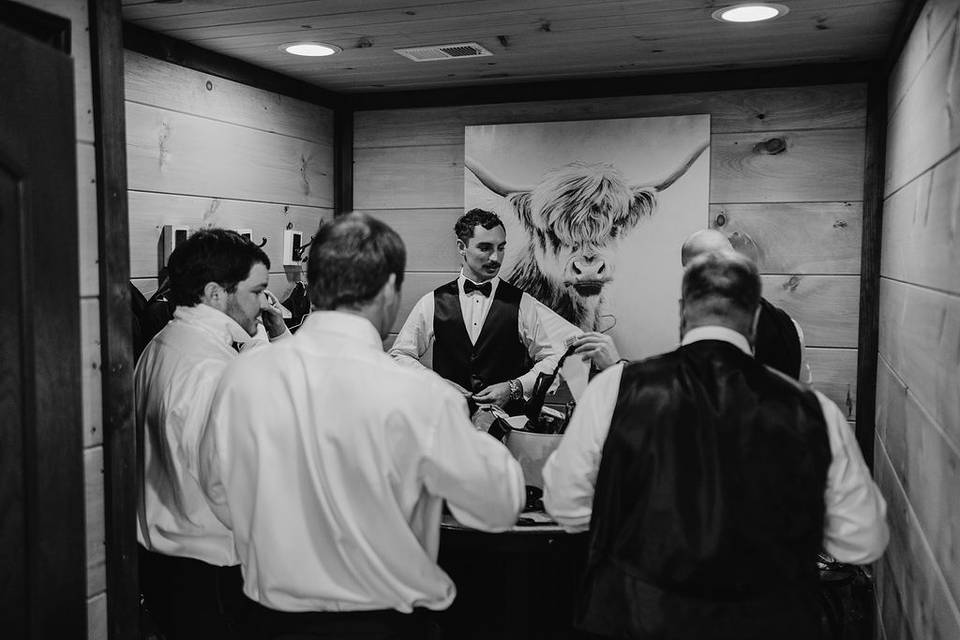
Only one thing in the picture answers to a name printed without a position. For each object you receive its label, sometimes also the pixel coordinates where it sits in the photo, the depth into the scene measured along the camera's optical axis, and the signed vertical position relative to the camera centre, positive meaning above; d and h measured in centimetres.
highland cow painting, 411 +25
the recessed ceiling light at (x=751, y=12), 289 +86
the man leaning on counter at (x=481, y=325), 414 -32
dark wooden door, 166 -19
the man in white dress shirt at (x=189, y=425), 243 -48
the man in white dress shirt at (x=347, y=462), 174 -42
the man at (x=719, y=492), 175 -48
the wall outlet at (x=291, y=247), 417 +5
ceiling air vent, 354 +87
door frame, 217 -18
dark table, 235 -92
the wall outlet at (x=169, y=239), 336 +7
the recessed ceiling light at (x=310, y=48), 350 +86
